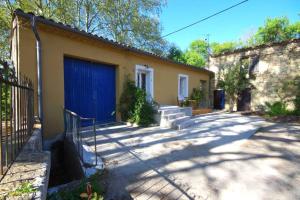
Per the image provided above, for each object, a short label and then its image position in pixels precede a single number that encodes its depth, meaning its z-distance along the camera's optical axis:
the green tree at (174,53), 23.81
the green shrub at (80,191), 2.69
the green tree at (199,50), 33.43
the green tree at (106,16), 14.43
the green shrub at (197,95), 12.92
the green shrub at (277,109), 12.05
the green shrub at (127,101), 8.13
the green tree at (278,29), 27.64
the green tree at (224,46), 34.94
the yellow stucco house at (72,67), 5.38
